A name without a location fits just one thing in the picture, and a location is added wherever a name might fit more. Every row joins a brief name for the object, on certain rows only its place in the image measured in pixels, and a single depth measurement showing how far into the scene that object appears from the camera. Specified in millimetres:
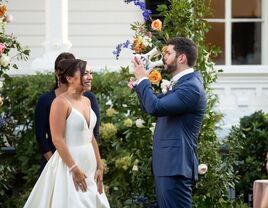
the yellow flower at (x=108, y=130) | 10229
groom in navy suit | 7602
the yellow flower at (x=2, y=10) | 9023
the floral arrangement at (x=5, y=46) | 9044
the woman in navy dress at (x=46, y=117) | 8728
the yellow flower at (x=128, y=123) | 9900
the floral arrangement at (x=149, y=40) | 9066
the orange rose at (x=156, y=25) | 9035
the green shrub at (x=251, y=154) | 11164
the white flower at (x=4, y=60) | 9047
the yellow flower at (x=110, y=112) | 10349
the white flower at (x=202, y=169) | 8853
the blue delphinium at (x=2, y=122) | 9630
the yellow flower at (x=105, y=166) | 10141
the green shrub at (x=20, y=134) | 10469
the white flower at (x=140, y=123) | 9295
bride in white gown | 8025
